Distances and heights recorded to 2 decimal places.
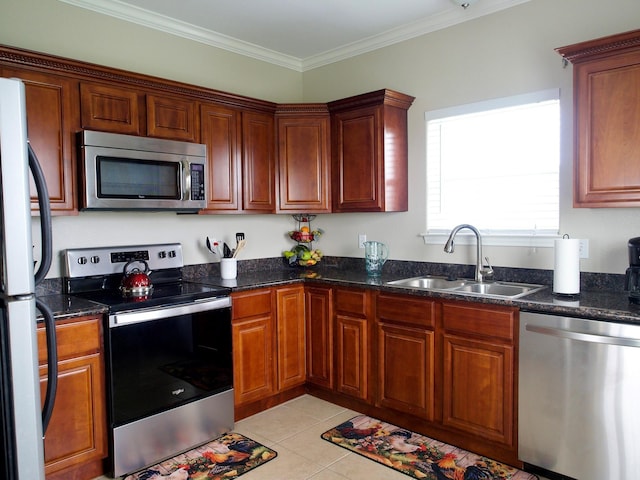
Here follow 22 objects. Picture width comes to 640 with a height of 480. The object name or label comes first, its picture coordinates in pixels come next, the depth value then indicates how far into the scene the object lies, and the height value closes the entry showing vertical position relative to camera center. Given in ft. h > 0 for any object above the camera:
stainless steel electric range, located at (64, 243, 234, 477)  8.10 -2.37
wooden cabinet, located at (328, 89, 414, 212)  11.16 +1.74
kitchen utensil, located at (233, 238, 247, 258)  11.50 -0.54
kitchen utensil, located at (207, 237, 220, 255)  11.56 -0.51
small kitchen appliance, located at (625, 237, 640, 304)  7.46 -0.84
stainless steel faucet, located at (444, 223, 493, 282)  10.03 -0.60
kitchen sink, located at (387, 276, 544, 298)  9.48 -1.35
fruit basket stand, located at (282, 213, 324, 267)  13.07 -0.58
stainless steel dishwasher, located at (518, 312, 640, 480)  6.89 -2.71
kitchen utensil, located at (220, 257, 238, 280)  11.24 -1.01
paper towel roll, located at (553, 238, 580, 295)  8.13 -0.78
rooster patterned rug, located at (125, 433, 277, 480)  8.21 -4.29
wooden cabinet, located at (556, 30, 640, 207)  7.50 +1.62
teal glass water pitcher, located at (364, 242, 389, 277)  11.63 -0.83
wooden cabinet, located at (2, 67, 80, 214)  8.16 +1.73
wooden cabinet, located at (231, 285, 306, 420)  10.21 -2.76
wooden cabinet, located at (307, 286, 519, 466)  8.29 -2.78
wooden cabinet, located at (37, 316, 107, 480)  7.41 -2.84
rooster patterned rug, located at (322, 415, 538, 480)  8.10 -4.26
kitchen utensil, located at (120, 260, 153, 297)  9.06 -1.11
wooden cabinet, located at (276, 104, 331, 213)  12.20 +1.70
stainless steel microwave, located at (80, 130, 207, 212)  8.71 +1.06
